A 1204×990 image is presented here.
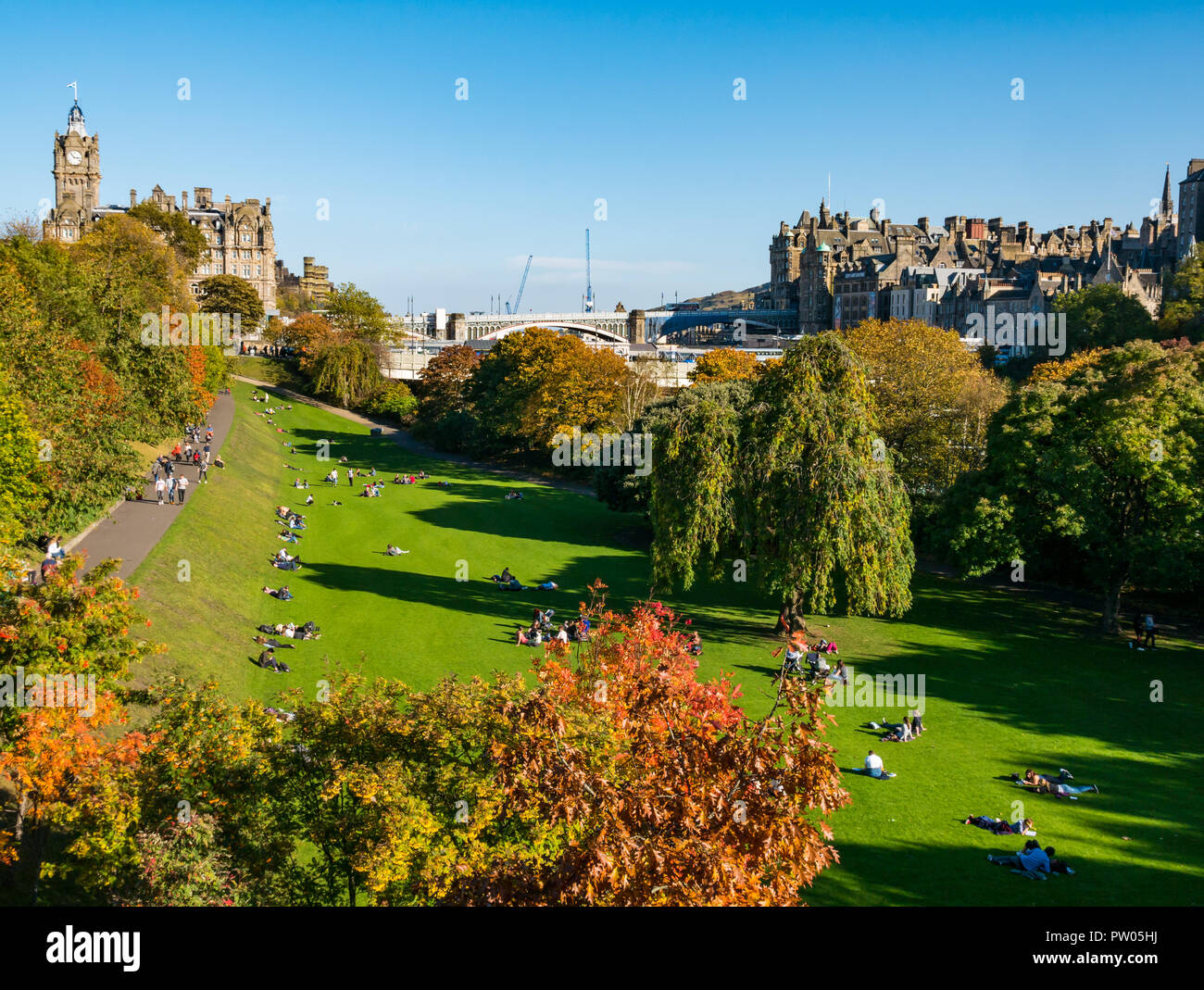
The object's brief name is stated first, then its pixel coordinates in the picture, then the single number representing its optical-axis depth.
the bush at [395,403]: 98.12
